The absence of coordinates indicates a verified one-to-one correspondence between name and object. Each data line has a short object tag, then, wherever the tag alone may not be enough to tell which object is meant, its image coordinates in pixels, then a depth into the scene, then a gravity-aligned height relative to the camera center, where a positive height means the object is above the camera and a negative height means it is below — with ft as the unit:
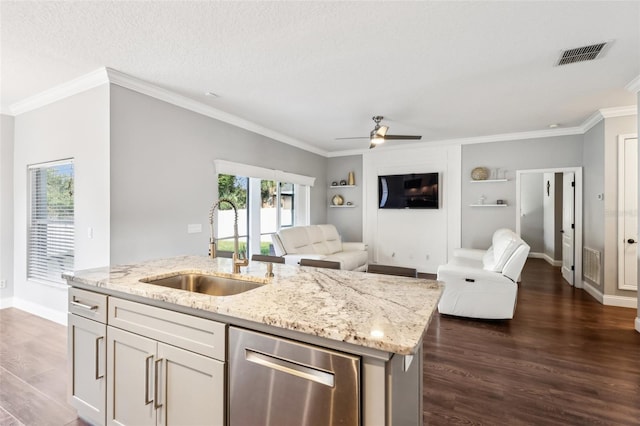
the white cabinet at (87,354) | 5.57 -2.68
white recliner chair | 11.34 -2.76
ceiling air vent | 8.36 +4.59
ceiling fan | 13.35 +3.61
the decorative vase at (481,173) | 18.58 +2.48
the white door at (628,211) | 13.12 +0.11
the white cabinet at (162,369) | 4.35 -2.44
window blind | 11.61 -0.31
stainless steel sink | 6.05 -1.47
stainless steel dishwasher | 3.34 -2.04
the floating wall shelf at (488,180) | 18.16 +2.02
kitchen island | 3.26 -1.30
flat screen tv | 19.94 +1.52
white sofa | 15.85 -1.94
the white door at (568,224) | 16.97 -0.60
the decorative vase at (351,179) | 22.54 +2.57
